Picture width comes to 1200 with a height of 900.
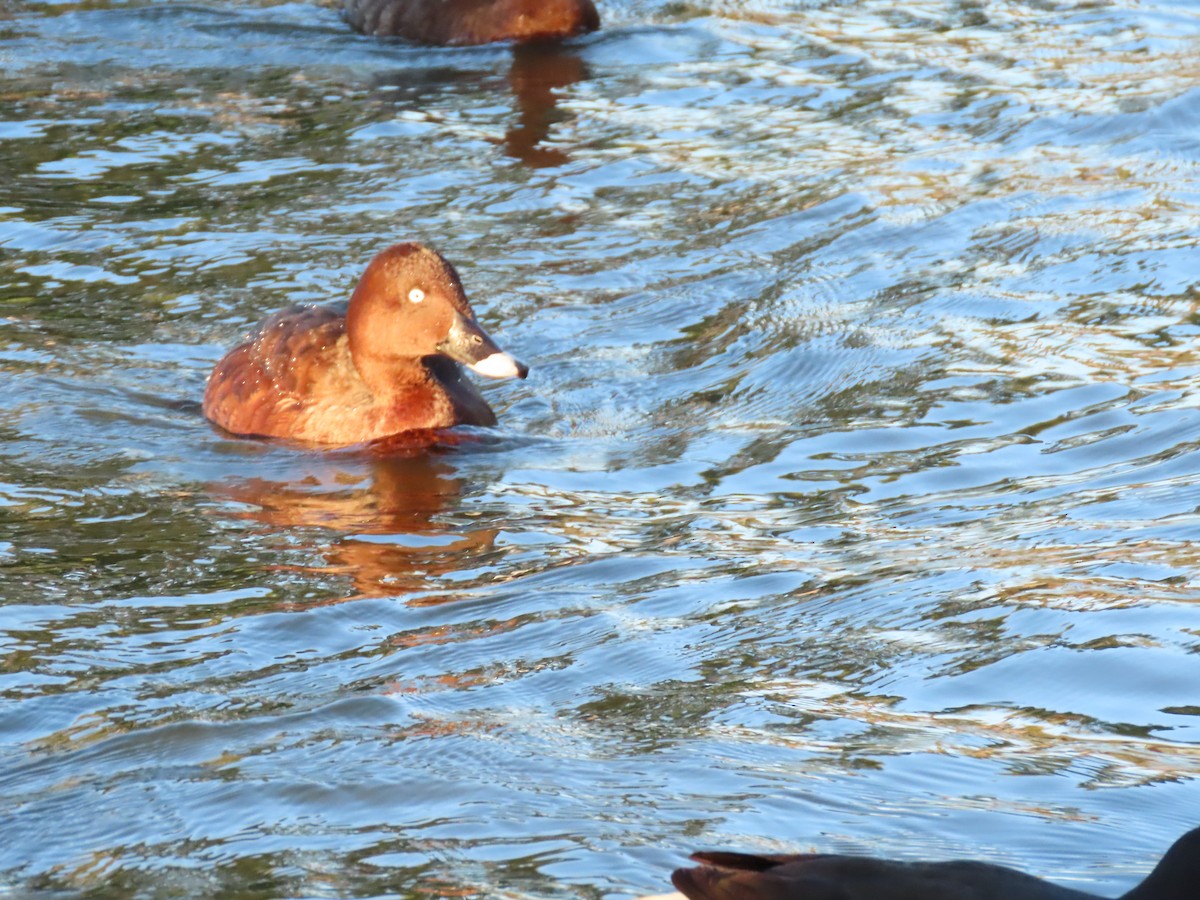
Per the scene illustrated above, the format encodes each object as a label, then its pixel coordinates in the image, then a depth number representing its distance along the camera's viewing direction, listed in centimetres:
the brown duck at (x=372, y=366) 1708
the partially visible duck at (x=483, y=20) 2997
